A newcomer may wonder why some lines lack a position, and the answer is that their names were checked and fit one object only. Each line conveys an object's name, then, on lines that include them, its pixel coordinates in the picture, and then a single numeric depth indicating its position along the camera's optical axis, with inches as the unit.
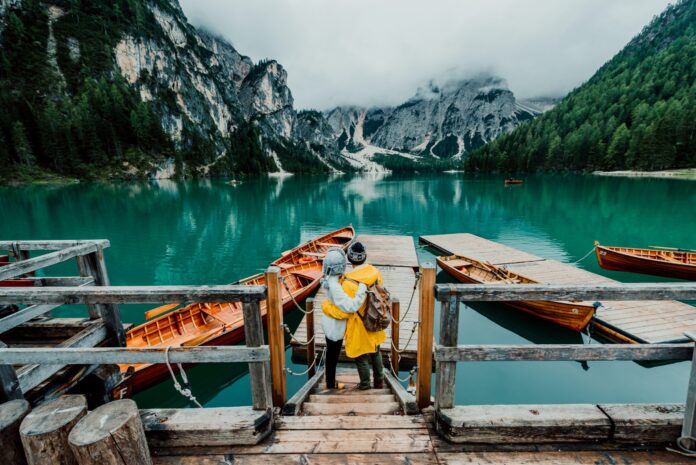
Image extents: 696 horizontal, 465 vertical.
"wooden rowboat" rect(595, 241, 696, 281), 606.9
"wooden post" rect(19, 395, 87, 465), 83.5
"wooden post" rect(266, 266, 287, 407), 131.1
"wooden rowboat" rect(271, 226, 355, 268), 689.0
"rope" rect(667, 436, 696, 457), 108.5
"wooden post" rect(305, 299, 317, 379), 255.9
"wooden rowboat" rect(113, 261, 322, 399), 302.0
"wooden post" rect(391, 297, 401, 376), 253.9
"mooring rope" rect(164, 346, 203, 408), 111.7
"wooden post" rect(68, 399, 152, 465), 79.9
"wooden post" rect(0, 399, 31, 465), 89.0
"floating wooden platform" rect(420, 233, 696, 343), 370.6
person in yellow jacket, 154.6
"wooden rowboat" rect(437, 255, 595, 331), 394.9
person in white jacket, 150.7
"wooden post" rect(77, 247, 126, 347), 192.4
